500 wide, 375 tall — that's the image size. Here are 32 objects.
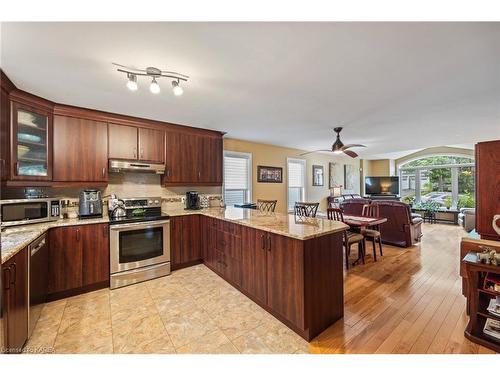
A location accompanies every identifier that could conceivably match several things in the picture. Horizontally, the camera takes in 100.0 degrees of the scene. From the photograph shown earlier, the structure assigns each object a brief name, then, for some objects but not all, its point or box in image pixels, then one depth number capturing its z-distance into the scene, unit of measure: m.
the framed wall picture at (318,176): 6.44
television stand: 7.84
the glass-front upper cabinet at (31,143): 2.25
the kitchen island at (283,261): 1.73
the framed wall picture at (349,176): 7.61
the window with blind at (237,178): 4.51
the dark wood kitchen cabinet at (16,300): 1.39
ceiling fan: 3.77
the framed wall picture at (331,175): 6.95
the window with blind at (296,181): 5.80
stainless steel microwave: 2.13
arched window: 7.15
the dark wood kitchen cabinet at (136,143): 3.00
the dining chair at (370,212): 3.72
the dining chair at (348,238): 3.23
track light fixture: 1.81
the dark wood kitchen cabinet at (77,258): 2.36
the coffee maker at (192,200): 3.75
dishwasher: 1.84
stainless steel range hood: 2.95
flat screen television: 8.02
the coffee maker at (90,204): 2.77
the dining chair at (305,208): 3.80
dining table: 3.32
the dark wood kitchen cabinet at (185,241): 3.16
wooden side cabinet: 1.79
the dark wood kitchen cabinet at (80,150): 2.64
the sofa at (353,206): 4.35
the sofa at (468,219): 5.41
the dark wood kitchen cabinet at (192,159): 3.46
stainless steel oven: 2.68
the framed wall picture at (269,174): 4.99
